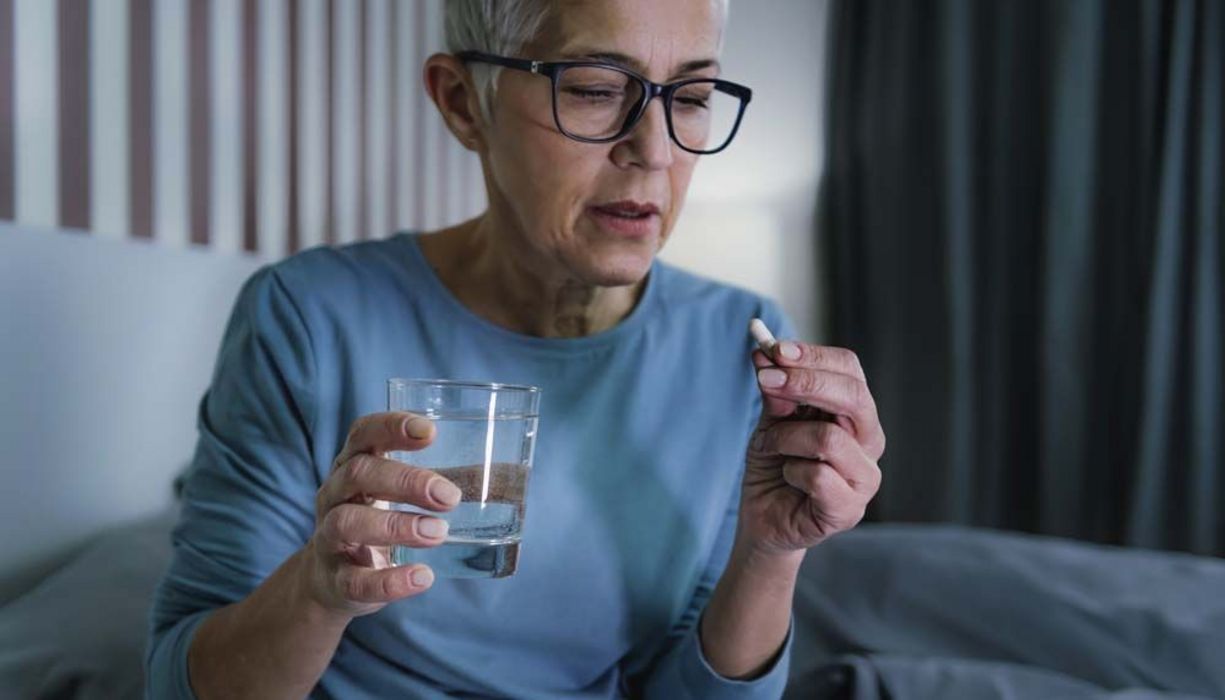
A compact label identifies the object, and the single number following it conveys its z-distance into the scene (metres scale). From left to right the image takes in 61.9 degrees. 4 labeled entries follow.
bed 1.31
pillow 1.12
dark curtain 2.91
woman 0.88
